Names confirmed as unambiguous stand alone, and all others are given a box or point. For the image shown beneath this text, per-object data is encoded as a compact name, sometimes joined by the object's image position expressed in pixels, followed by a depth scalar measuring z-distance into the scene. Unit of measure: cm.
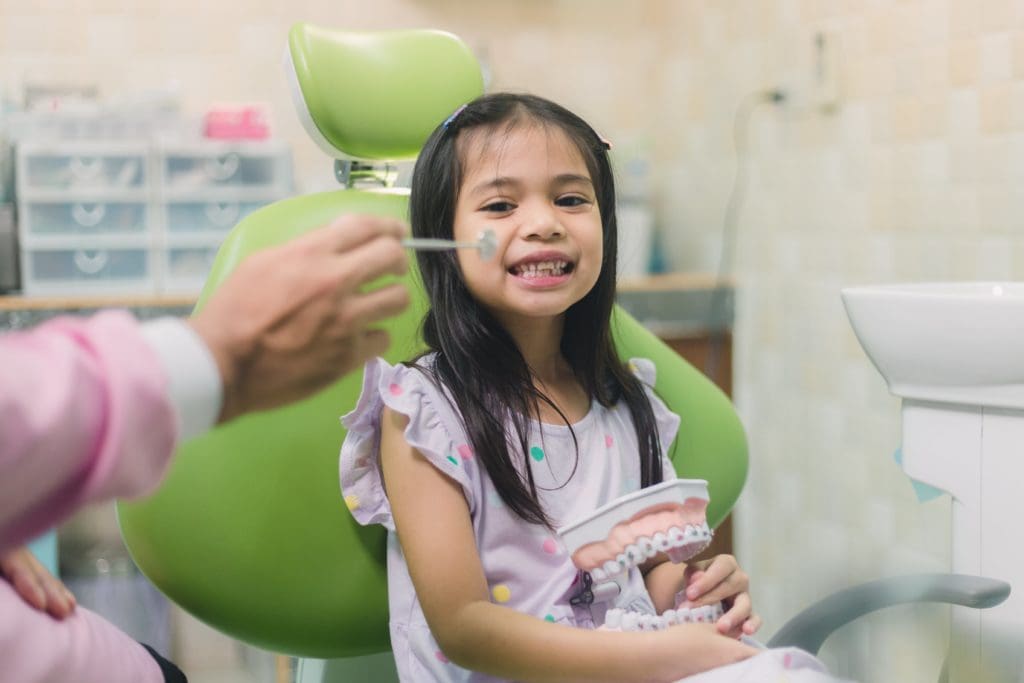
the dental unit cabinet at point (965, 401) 128
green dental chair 127
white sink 127
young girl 116
